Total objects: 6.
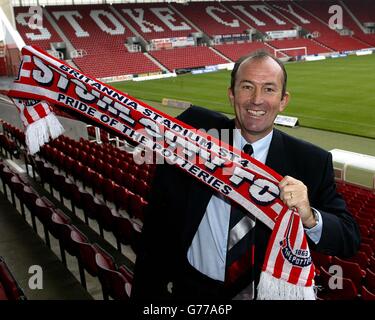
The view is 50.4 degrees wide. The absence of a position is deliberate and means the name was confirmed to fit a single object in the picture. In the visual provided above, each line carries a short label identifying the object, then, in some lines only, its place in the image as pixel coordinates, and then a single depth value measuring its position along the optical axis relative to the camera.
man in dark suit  1.80
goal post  40.25
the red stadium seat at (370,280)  4.34
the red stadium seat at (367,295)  3.81
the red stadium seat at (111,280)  3.81
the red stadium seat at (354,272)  4.41
